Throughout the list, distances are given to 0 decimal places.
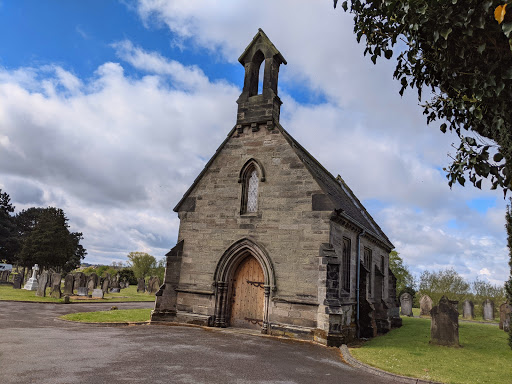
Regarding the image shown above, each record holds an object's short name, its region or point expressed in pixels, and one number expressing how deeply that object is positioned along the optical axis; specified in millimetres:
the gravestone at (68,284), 25594
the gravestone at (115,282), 35812
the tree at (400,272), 40109
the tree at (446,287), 29781
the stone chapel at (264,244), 12562
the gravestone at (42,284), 24934
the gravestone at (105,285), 30661
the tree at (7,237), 52841
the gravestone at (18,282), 32625
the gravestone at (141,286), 36184
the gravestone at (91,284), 29516
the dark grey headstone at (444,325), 12117
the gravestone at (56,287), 24891
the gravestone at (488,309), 25455
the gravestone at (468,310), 25891
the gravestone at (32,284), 30484
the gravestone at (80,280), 31156
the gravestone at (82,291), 26875
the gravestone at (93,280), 29556
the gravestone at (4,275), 45312
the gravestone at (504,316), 17531
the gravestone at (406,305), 26078
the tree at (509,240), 13710
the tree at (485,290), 32312
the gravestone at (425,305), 26206
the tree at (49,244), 40125
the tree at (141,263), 51031
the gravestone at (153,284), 34219
